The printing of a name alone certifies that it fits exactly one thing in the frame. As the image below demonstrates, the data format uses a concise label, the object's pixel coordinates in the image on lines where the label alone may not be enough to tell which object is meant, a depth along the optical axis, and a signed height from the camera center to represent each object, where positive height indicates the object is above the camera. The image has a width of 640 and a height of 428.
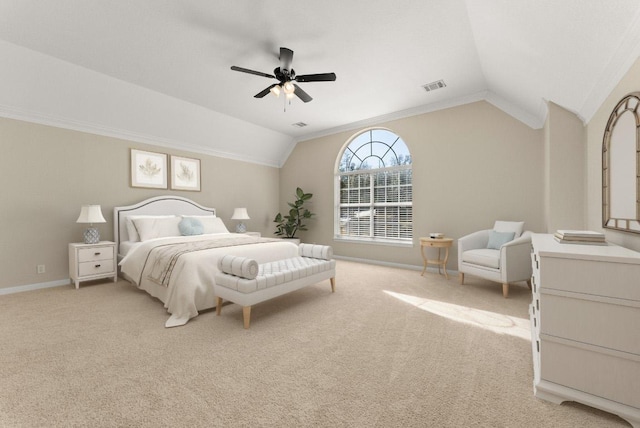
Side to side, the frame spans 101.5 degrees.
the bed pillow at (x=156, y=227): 4.29 -0.21
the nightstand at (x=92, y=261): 3.77 -0.69
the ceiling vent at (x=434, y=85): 3.93 +2.00
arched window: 5.33 +0.57
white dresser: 1.35 -0.63
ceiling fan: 2.94 +1.60
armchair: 3.31 -0.53
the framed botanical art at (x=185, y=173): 5.26 +0.86
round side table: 4.22 -0.50
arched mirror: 1.71 +0.35
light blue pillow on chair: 3.72 -0.34
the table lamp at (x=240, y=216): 5.84 -0.03
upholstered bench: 2.56 -0.69
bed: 2.82 -0.45
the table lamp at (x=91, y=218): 3.82 -0.05
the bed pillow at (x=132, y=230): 4.36 -0.25
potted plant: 6.42 -0.07
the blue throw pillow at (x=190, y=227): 4.62 -0.22
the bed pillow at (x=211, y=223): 5.00 -0.16
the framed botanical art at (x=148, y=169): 4.74 +0.86
